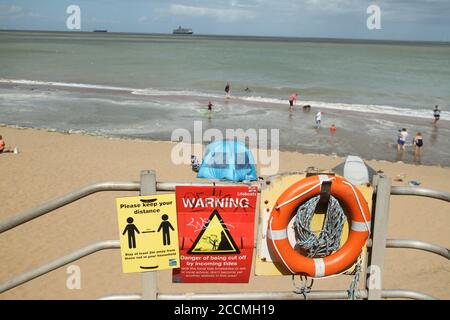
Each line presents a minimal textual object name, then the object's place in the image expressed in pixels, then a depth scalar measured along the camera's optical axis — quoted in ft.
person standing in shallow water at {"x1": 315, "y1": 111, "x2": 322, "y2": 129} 78.59
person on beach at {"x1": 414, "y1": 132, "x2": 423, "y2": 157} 62.08
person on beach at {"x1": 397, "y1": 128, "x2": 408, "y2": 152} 64.49
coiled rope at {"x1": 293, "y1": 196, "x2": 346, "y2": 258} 7.57
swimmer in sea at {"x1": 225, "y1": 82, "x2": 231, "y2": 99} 116.37
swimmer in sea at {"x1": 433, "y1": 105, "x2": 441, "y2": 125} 87.30
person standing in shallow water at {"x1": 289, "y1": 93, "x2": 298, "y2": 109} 99.41
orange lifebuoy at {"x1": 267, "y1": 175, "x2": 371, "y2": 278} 7.39
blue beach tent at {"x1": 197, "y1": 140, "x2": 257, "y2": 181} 44.14
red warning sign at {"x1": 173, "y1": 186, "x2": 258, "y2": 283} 7.29
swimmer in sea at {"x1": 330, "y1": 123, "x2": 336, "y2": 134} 76.54
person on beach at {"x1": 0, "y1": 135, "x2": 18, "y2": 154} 52.35
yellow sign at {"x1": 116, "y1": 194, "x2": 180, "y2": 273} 7.17
